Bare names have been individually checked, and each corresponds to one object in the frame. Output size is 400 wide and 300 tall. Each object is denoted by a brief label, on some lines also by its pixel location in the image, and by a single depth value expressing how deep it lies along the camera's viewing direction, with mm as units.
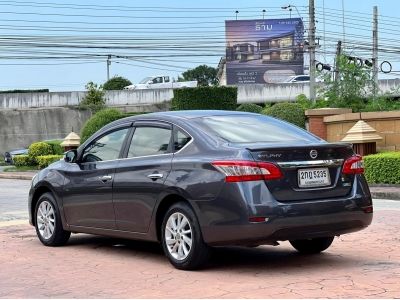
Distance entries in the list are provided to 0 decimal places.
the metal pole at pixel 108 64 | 51062
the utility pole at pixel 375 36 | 48062
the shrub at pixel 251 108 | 30625
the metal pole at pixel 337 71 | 24008
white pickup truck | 60031
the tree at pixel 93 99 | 46594
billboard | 86938
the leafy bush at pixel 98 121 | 29250
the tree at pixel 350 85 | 23391
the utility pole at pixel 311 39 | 35562
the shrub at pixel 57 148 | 32812
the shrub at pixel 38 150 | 32062
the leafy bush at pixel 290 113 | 25062
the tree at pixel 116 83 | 67338
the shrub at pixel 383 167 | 17328
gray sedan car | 6625
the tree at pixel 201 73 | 109938
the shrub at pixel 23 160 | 32156
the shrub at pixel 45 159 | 30502
